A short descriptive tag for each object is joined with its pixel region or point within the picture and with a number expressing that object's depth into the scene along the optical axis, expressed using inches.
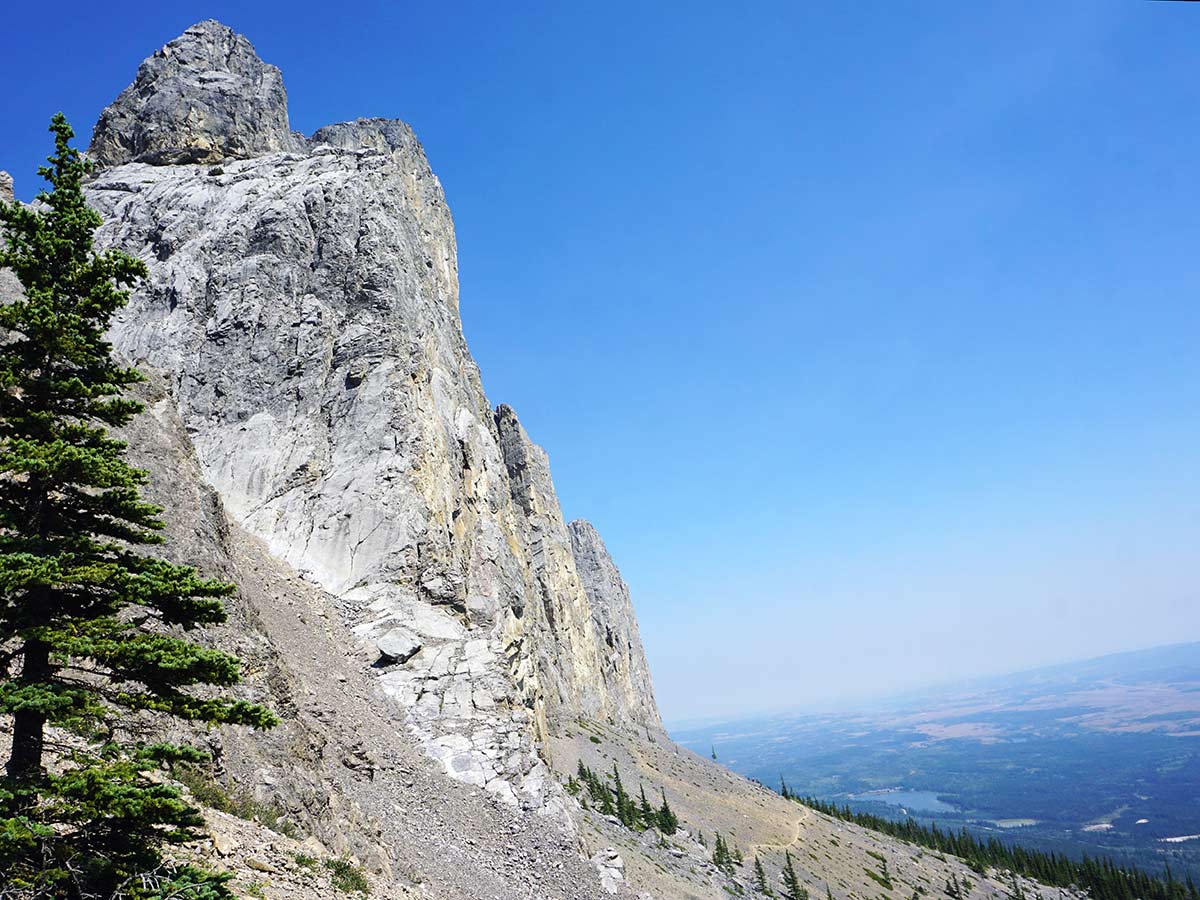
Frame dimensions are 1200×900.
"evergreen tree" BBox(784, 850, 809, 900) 2424.7
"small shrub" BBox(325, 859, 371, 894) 687.7
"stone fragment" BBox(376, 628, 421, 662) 1638.8
